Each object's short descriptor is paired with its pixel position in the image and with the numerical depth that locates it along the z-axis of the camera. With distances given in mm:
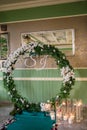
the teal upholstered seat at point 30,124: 2673
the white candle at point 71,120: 4027
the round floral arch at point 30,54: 4316
